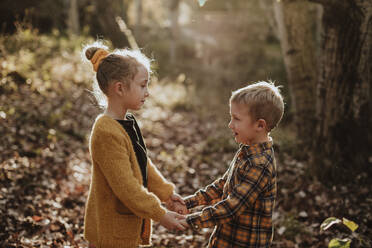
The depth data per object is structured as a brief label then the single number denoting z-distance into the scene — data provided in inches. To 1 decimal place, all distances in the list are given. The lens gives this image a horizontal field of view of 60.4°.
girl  88.0
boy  85.3
